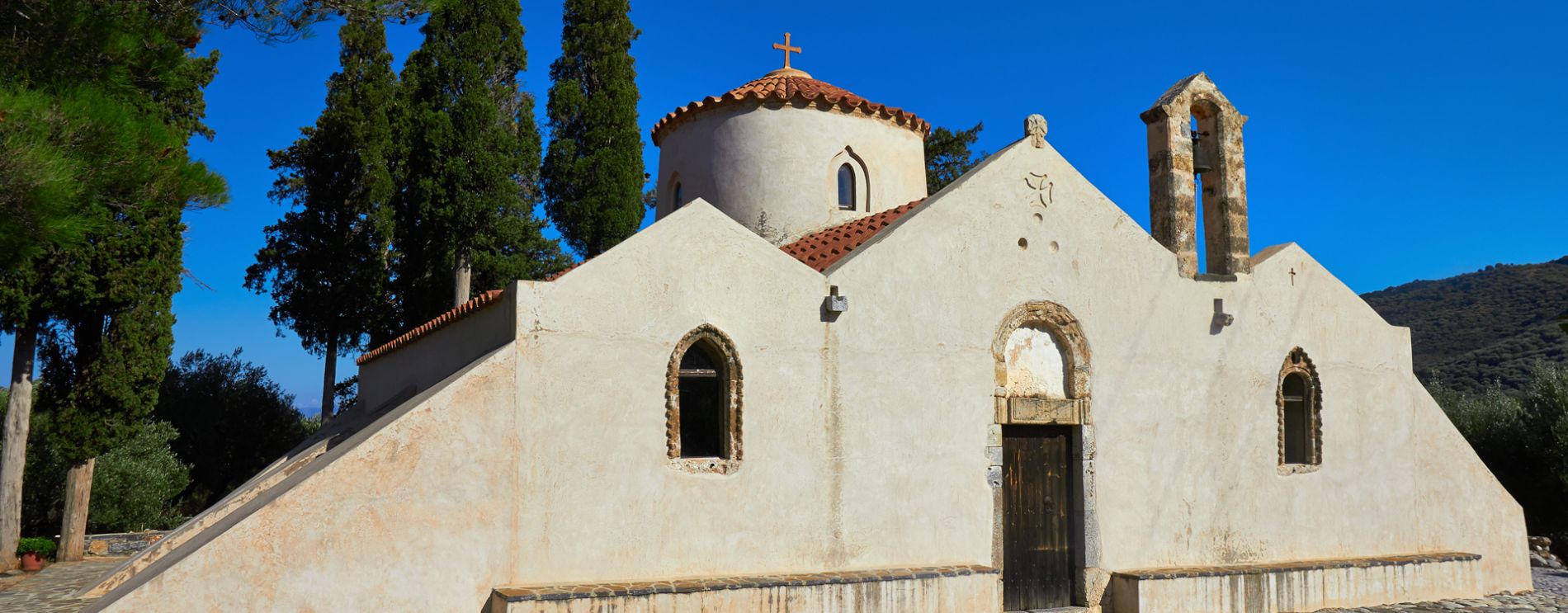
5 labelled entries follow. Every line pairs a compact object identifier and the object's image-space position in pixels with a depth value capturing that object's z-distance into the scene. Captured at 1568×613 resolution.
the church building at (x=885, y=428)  8.17
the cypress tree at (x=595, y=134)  20.80
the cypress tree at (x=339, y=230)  20.36
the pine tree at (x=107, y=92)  7.44
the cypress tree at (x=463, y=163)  18.53
